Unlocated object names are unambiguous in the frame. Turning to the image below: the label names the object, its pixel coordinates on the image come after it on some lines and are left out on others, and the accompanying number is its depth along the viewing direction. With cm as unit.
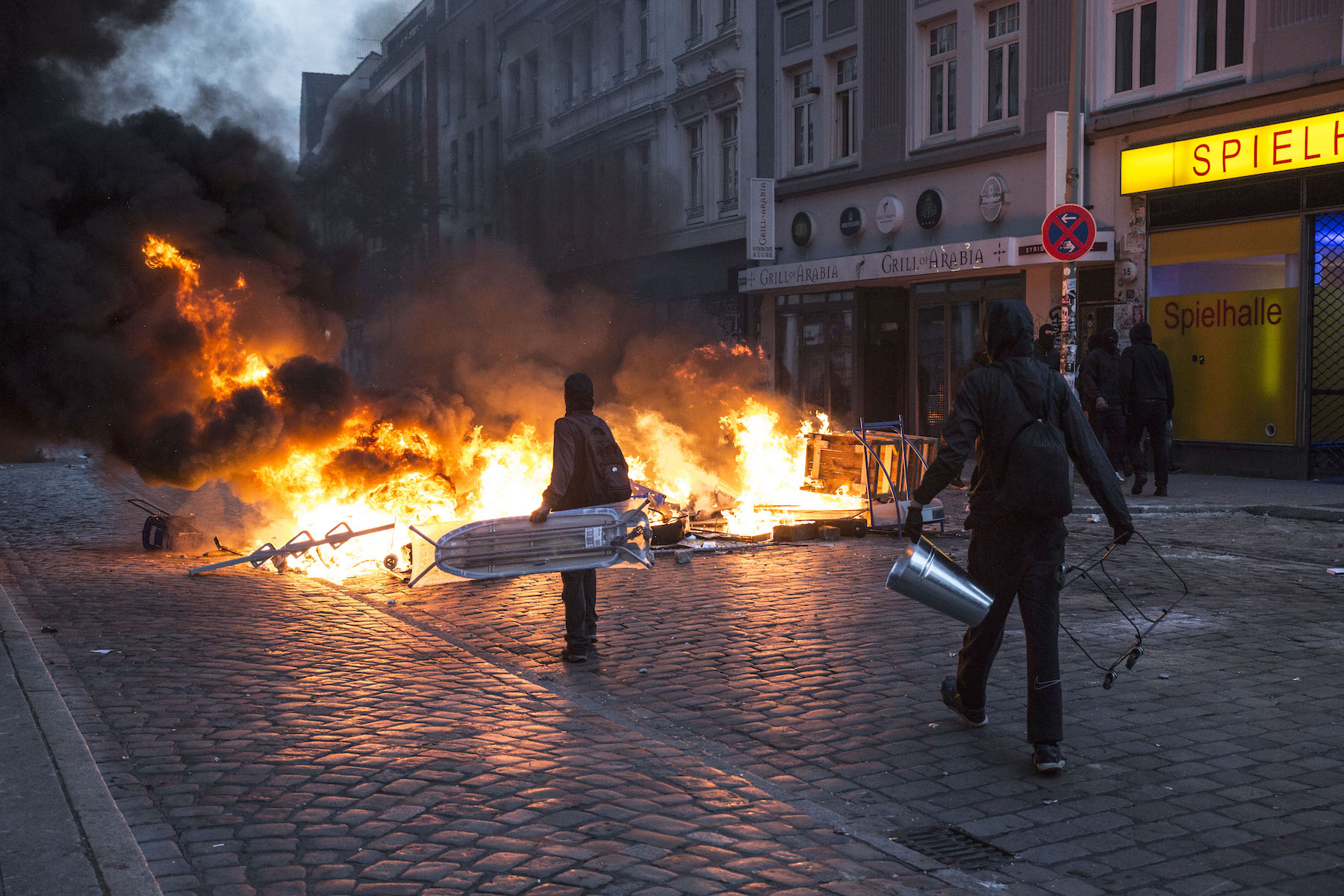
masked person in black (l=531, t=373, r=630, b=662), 688
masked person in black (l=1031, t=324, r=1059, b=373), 1455
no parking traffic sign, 1273
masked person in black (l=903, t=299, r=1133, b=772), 474
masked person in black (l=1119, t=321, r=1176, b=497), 1381
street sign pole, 1316
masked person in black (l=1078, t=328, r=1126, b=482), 1430
